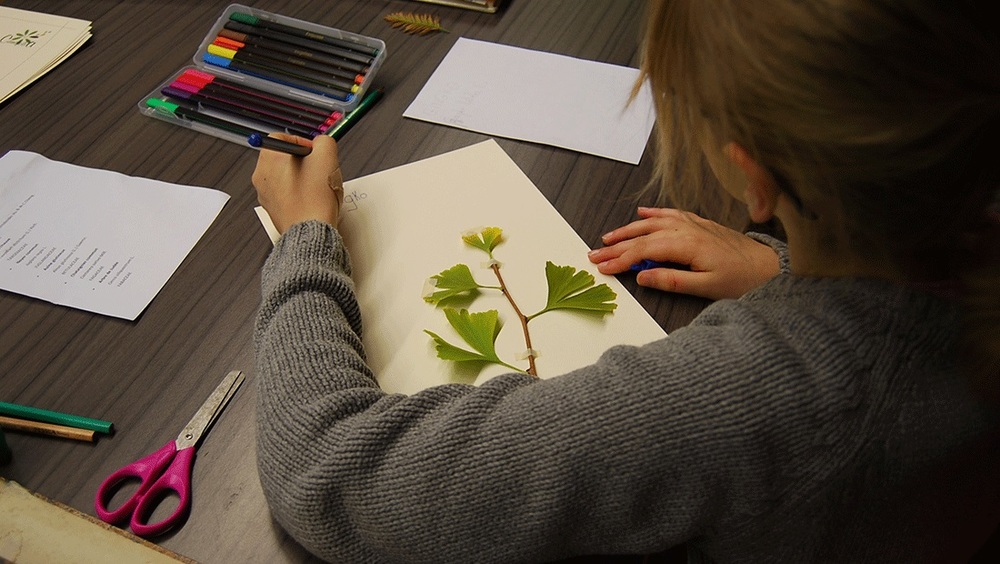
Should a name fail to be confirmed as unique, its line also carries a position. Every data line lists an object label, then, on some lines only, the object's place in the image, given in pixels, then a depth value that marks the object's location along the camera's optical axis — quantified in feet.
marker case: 2.91
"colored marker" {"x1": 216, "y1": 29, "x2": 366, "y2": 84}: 3.01
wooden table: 2.01
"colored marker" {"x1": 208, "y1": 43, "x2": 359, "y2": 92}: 2.98
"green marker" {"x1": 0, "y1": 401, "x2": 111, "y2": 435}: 2.06
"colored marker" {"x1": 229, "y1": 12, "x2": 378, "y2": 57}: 3.09
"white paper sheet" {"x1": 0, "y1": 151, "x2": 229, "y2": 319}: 2.45
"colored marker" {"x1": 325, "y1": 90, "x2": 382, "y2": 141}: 2.89
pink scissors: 1.89
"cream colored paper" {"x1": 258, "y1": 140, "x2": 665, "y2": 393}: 2.19
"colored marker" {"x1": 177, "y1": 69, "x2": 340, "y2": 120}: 2.93
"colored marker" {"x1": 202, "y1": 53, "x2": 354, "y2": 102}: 2.96
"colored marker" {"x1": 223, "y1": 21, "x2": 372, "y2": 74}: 3.03
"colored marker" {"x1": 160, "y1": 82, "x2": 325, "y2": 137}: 2.87
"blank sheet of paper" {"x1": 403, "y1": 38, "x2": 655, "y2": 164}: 2.86
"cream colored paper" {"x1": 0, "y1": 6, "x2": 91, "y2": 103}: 3.28
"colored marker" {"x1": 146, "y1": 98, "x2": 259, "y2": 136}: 2.91
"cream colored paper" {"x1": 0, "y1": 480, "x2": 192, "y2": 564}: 1.72
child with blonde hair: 1.31
